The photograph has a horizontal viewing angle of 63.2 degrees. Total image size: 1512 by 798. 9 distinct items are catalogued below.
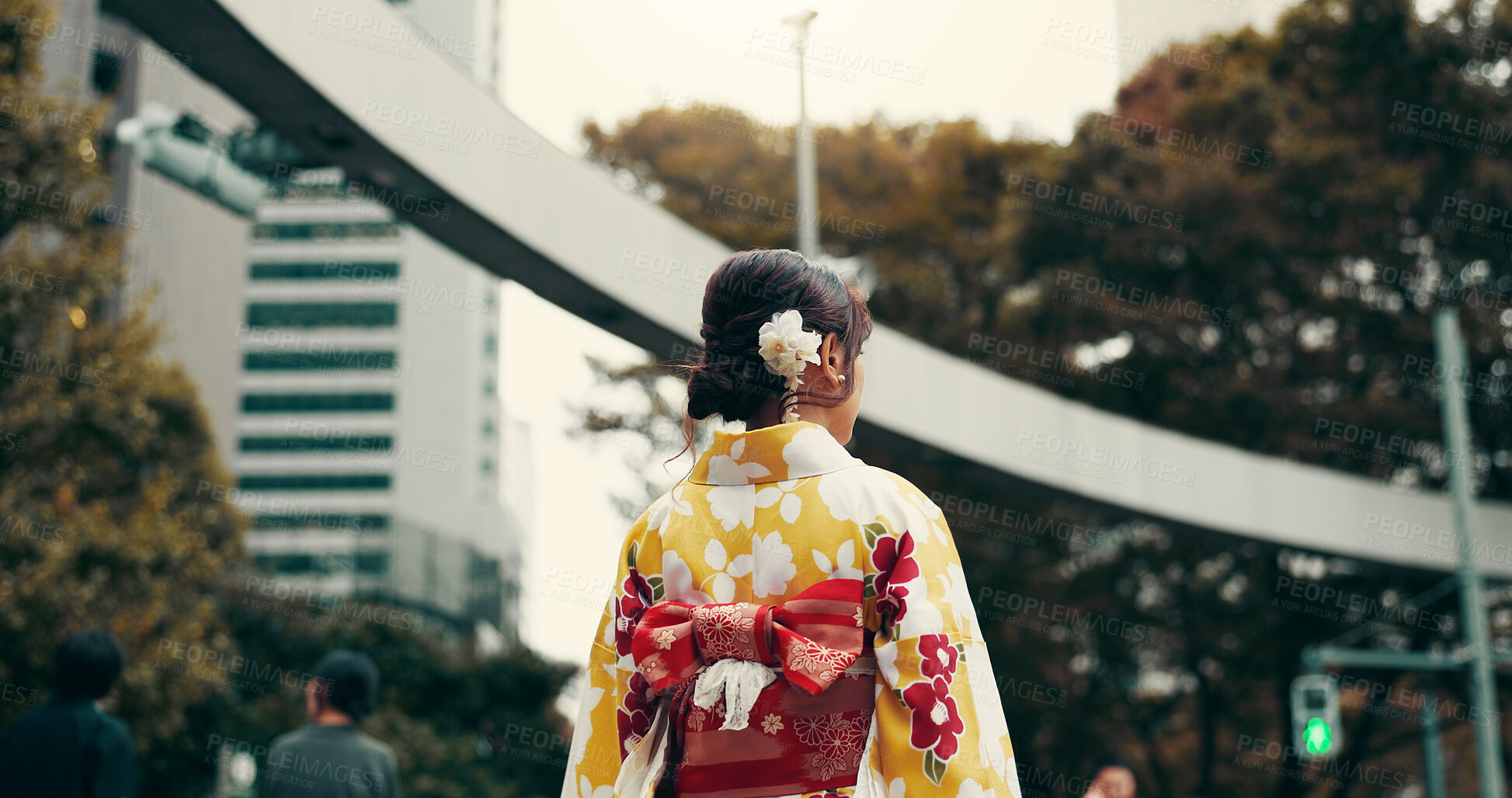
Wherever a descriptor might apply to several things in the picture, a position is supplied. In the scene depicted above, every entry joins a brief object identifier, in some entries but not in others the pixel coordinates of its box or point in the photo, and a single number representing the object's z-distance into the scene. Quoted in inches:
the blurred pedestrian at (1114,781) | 185.8
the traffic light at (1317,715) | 440.5
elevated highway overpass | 219.5
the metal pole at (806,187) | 346.3
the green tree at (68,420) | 354.6
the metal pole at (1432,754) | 489.4
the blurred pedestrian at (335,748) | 156.2
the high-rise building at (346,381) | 1326.3
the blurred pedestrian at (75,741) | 149.5
